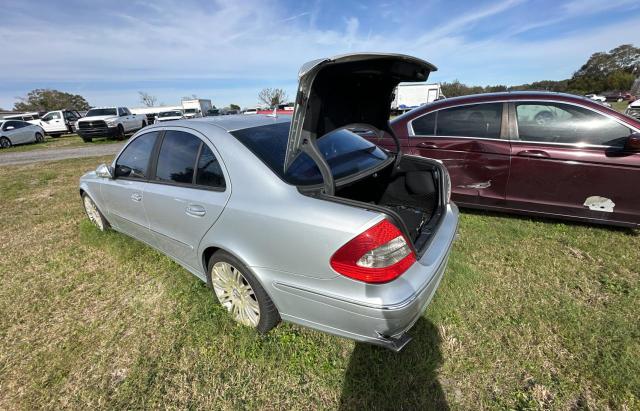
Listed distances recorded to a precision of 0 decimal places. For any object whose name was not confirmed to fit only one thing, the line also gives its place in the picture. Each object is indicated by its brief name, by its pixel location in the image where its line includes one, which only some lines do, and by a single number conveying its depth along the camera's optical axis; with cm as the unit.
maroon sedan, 321
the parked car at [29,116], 2764
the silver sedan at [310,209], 166
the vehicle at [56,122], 2066
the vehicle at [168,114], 2418
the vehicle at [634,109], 1231
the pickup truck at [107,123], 1644
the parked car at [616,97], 3800
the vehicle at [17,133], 1625
